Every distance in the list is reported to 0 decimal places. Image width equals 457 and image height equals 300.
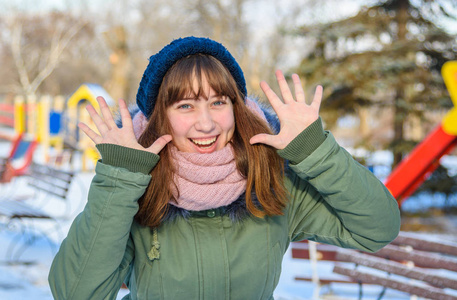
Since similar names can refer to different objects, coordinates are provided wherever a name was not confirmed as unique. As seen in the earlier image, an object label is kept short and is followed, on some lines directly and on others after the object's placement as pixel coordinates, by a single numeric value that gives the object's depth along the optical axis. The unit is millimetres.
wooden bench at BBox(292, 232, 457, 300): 2865
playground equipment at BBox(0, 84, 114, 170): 13703
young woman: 1379
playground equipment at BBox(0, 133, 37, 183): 7785
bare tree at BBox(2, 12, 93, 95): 26656
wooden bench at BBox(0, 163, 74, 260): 4699
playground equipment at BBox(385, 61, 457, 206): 4715
